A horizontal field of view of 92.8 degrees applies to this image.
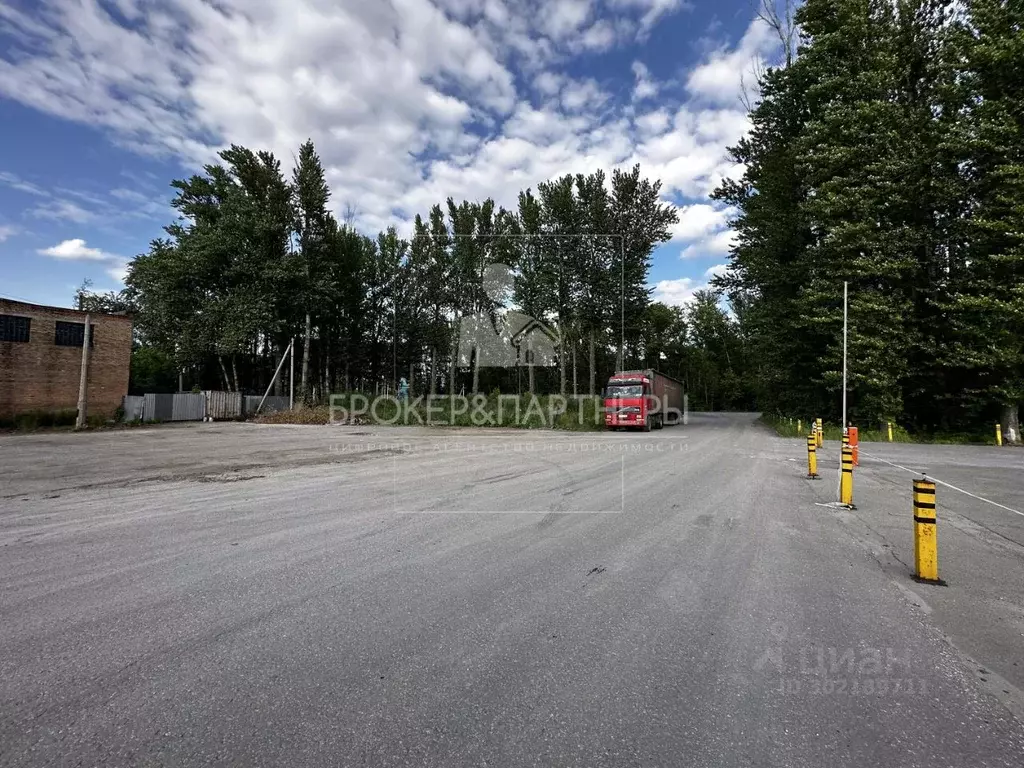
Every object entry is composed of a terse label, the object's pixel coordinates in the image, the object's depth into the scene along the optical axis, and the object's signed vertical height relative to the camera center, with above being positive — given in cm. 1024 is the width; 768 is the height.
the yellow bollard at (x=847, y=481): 782 -108
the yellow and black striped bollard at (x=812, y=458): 1070 -101
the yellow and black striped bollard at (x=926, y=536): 459 -113
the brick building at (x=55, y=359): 2258 +135
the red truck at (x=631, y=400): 2458 +31
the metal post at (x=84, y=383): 2253 +22
